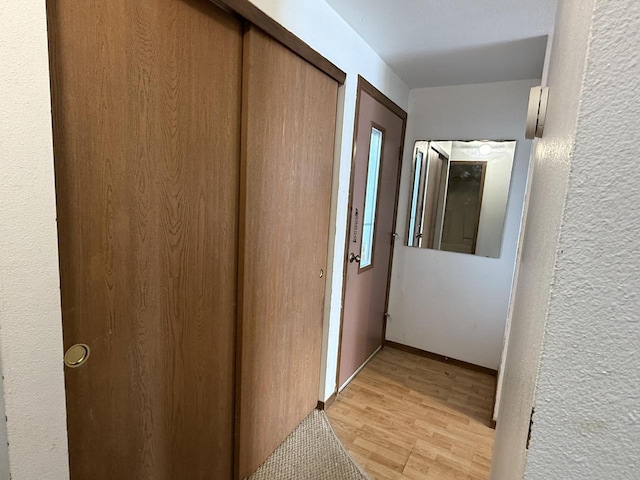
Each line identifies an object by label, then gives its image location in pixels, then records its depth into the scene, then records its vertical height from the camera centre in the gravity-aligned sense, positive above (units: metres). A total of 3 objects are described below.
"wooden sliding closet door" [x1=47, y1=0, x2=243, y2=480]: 0.82 -0.09
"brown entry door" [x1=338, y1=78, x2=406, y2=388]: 2.15 -0.12
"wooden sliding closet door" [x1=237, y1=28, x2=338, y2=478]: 1.33 -0.15
